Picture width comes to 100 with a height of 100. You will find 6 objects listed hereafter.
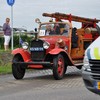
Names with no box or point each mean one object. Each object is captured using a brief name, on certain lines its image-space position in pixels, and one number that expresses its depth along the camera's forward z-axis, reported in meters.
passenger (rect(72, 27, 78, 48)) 10.68
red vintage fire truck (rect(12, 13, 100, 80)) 9.77
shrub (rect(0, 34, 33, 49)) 18.47
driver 10.75
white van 5.78
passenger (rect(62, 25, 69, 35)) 10.64
